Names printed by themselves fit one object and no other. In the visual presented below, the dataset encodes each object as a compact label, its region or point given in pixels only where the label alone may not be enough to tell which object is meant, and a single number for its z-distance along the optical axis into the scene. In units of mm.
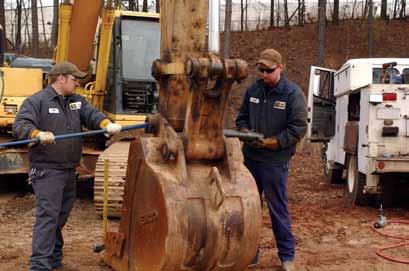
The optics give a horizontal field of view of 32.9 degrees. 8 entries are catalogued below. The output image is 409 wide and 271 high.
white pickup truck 9305
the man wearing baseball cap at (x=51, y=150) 5703
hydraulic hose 6922
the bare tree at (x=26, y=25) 40438
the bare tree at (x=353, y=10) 37897
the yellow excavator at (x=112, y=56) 9523
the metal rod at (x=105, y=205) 6215
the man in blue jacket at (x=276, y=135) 5930
